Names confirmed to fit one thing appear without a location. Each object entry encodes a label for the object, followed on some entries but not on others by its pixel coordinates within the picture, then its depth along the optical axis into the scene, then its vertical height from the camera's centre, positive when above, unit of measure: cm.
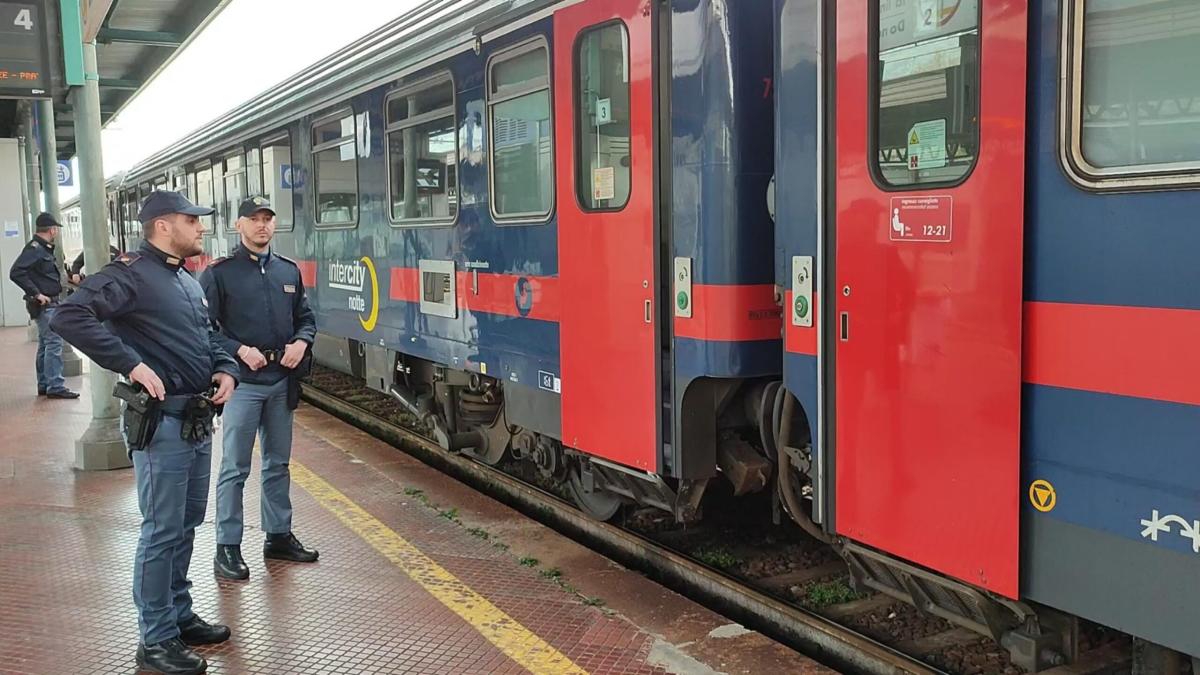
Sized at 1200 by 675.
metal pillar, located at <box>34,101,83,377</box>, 1394 +135
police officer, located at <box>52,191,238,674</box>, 391 -49
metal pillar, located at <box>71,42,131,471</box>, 754 +13
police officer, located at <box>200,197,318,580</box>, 507 -52
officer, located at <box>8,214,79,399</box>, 1091 -37
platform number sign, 767 +155
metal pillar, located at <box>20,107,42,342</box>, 1777 +168
